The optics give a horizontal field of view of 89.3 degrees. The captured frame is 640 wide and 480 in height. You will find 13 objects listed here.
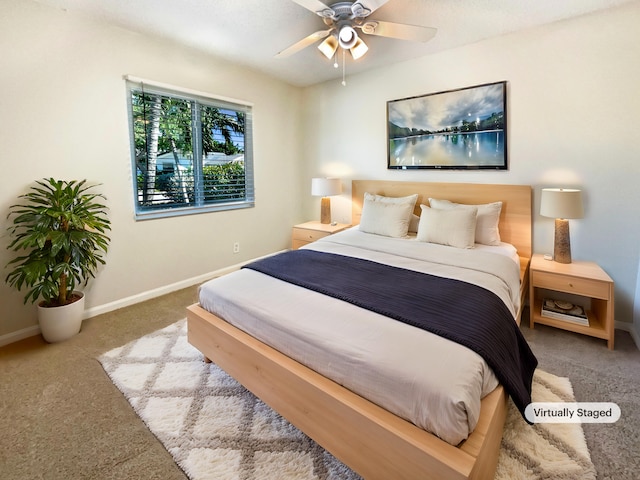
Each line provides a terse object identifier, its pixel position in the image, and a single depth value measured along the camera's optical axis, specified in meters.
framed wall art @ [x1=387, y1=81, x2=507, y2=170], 2.98
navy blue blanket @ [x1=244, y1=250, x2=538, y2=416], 1.38
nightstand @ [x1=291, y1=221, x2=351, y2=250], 3.82
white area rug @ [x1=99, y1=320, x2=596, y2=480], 1.40
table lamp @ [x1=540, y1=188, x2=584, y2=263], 2.44
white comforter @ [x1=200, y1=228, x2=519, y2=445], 1.14
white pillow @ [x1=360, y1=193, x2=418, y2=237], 3.16
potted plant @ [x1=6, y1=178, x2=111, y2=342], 2.22
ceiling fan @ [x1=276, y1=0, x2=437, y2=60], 2.03
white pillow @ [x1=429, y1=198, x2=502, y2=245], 2.84
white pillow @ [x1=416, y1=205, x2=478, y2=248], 2.74
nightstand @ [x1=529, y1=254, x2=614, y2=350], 2.26
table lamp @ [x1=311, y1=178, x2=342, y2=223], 3.88
